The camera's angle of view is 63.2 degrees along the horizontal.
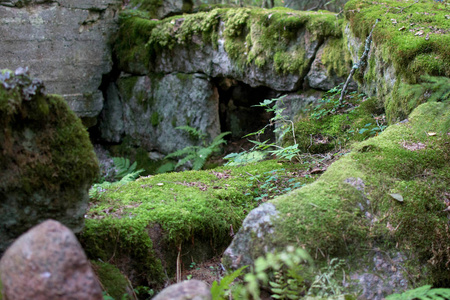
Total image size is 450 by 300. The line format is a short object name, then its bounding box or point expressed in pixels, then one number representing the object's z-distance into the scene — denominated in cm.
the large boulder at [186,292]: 182
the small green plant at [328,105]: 520
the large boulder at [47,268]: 167
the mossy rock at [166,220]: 292
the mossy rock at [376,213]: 236
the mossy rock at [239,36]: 617
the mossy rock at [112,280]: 257
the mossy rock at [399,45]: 354
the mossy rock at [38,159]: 216
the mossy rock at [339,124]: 446
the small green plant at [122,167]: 827
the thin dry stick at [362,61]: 464
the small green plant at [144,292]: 288
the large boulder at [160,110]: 812
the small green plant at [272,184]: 368
